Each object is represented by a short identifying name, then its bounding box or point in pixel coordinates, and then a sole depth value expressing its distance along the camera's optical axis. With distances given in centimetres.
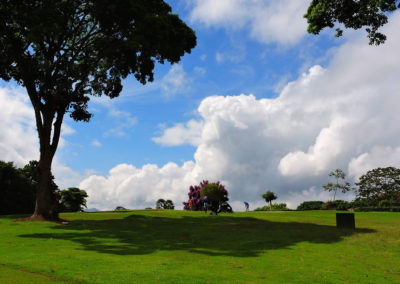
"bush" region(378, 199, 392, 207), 6643
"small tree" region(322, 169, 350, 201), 7956
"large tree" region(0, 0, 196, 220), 2675
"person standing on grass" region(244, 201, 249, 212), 4958
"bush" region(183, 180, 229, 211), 5382
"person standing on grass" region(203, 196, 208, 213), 3681
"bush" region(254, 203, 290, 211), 6392
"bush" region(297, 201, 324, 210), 6259
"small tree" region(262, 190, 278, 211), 5506
